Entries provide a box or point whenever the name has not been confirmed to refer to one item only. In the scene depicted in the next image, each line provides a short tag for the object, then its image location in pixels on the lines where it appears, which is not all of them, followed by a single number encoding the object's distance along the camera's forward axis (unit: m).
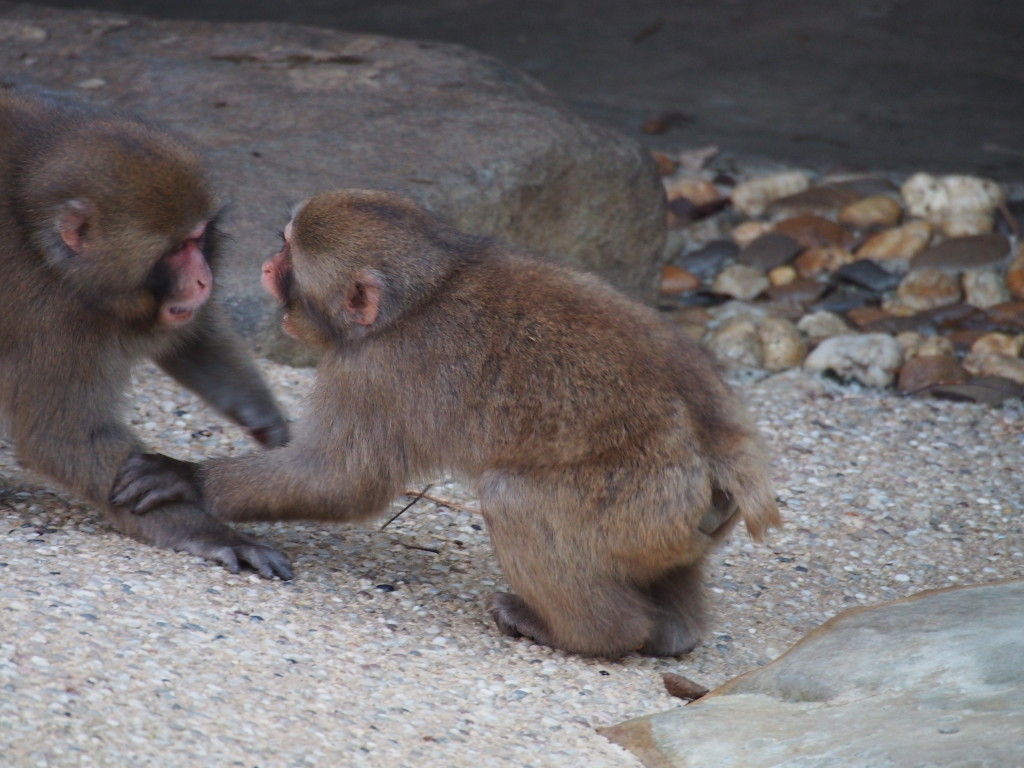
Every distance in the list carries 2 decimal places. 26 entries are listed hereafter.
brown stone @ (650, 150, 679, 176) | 19.07
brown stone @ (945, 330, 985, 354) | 14.77
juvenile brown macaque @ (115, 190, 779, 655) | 7.26
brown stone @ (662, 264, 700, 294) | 16.66
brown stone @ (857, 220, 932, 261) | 16.92
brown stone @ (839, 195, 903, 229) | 17.58
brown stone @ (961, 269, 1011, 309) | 15.87
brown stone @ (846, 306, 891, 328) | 15.63
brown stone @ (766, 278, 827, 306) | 16.34
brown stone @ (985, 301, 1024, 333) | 15.25
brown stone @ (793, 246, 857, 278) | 16.95
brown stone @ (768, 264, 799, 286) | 16.73
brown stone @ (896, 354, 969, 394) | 13.55
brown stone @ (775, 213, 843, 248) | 17.33
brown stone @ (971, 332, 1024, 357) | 14.37
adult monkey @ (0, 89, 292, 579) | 7.77
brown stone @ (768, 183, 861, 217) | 18.02
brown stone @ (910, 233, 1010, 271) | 16.50
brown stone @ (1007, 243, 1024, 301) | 15.95
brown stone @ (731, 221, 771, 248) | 17.56
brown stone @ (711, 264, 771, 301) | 16.46
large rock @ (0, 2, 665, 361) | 12.62
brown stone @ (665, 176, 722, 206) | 18.25
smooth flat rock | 5.79
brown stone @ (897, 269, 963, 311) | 15.98
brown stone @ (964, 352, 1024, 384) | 13.67
